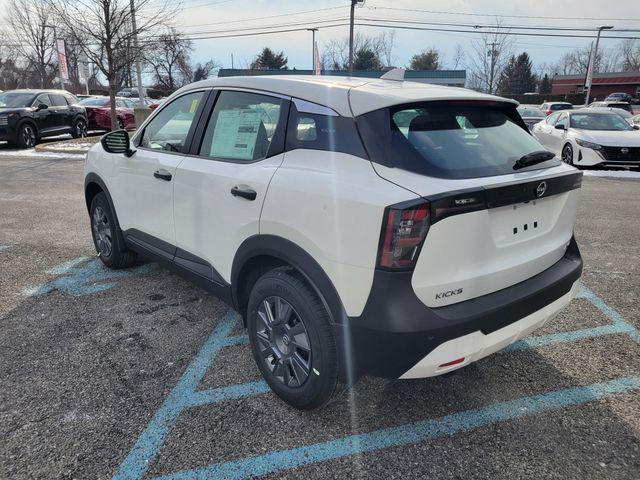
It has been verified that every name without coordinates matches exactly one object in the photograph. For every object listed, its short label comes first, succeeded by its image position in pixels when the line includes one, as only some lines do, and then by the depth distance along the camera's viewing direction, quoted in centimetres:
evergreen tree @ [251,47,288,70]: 7338
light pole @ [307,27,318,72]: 4092
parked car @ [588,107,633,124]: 1258
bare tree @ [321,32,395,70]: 7112
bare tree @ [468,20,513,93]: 5472
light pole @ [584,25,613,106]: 3716
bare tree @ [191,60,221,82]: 6775
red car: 1855
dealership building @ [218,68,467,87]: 5381
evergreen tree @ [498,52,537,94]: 7450
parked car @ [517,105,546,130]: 1945
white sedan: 1117
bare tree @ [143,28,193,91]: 5909
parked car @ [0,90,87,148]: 1423
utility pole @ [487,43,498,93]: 5462
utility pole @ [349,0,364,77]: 3169
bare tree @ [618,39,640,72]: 8750
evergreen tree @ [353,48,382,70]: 7000
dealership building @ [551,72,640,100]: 6525
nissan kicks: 206
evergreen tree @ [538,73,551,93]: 7906
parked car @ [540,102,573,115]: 2499
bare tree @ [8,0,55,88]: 4916
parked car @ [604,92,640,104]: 4764
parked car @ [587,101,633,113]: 2828
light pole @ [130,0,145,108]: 1514
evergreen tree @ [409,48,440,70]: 7194
